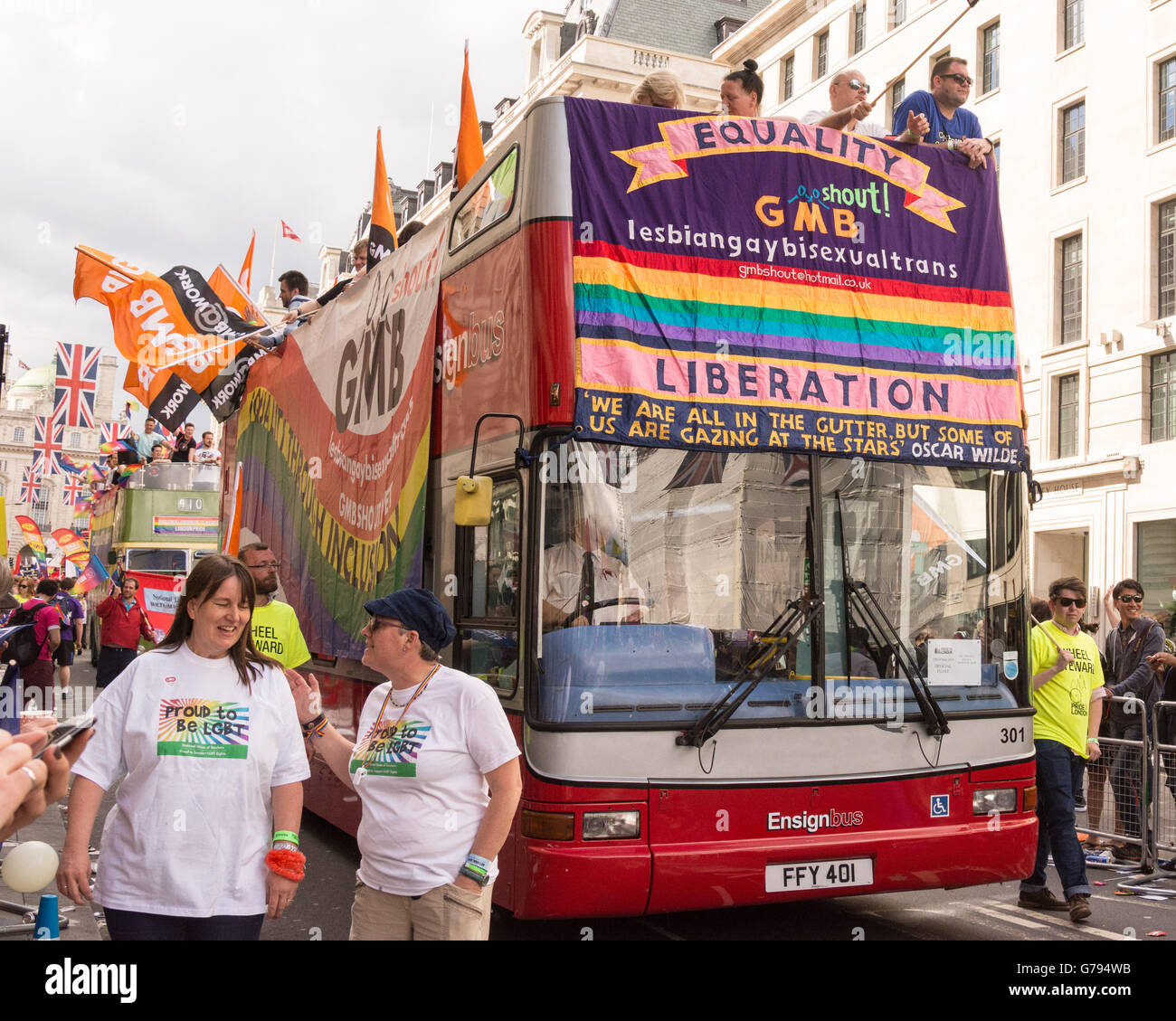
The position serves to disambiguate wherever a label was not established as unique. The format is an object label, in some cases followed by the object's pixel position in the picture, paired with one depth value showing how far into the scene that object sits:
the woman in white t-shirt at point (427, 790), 3.80
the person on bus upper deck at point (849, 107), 6.92
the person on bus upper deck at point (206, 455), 28.53
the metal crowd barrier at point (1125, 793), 8.88
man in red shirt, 16.55
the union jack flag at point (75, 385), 32.69
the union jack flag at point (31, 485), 44.53
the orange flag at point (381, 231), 10.44
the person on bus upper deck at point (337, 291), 9.32
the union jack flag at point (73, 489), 42.28
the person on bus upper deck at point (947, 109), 6.86
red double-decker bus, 5.41
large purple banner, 5.73
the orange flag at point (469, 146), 9.12
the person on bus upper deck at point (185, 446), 27.06
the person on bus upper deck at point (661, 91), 6.91
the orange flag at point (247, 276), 16.00
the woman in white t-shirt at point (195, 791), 3.60
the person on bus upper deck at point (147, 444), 26.86
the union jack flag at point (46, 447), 38.50
